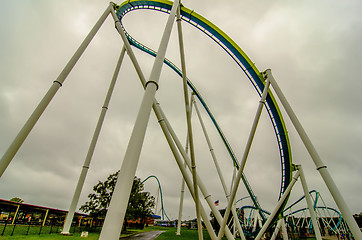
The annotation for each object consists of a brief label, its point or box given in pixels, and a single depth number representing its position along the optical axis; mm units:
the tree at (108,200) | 22719
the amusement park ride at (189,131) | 3135
